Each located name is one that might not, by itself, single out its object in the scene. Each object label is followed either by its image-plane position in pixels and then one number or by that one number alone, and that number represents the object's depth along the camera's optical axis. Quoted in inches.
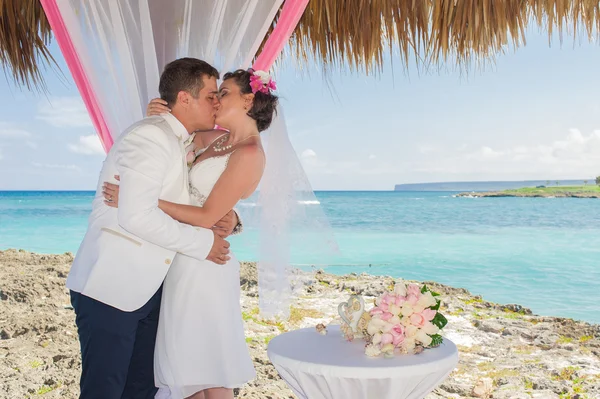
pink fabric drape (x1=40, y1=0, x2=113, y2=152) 94.0
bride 74.9
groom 67.0
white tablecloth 69.7
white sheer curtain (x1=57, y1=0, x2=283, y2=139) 96.7
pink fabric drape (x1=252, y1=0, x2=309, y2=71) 107.7
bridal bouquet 73.4
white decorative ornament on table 80.3
